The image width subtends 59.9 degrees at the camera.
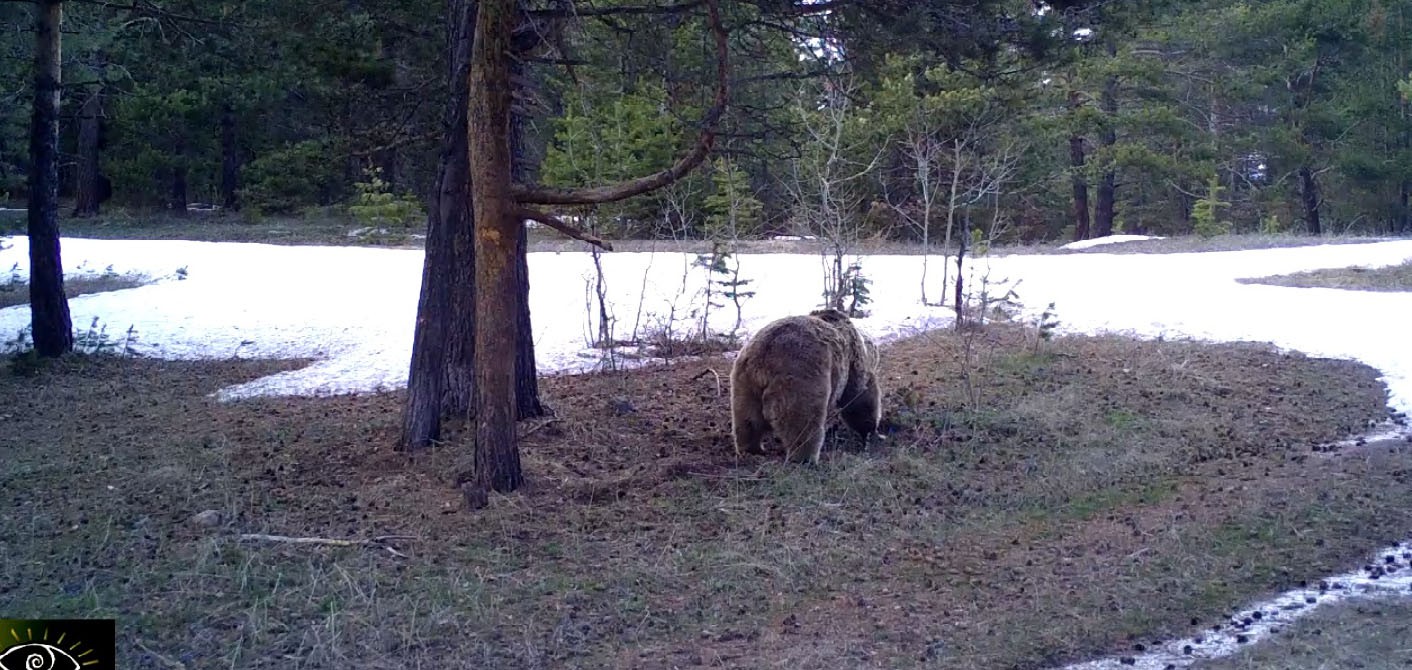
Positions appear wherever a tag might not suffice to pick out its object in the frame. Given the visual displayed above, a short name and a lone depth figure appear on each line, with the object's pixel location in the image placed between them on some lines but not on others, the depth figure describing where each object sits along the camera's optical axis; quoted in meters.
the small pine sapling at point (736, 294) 15.23
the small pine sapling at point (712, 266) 14.94
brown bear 9.79
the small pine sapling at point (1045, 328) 14.19
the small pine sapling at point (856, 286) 15.49
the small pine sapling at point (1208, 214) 33.72
